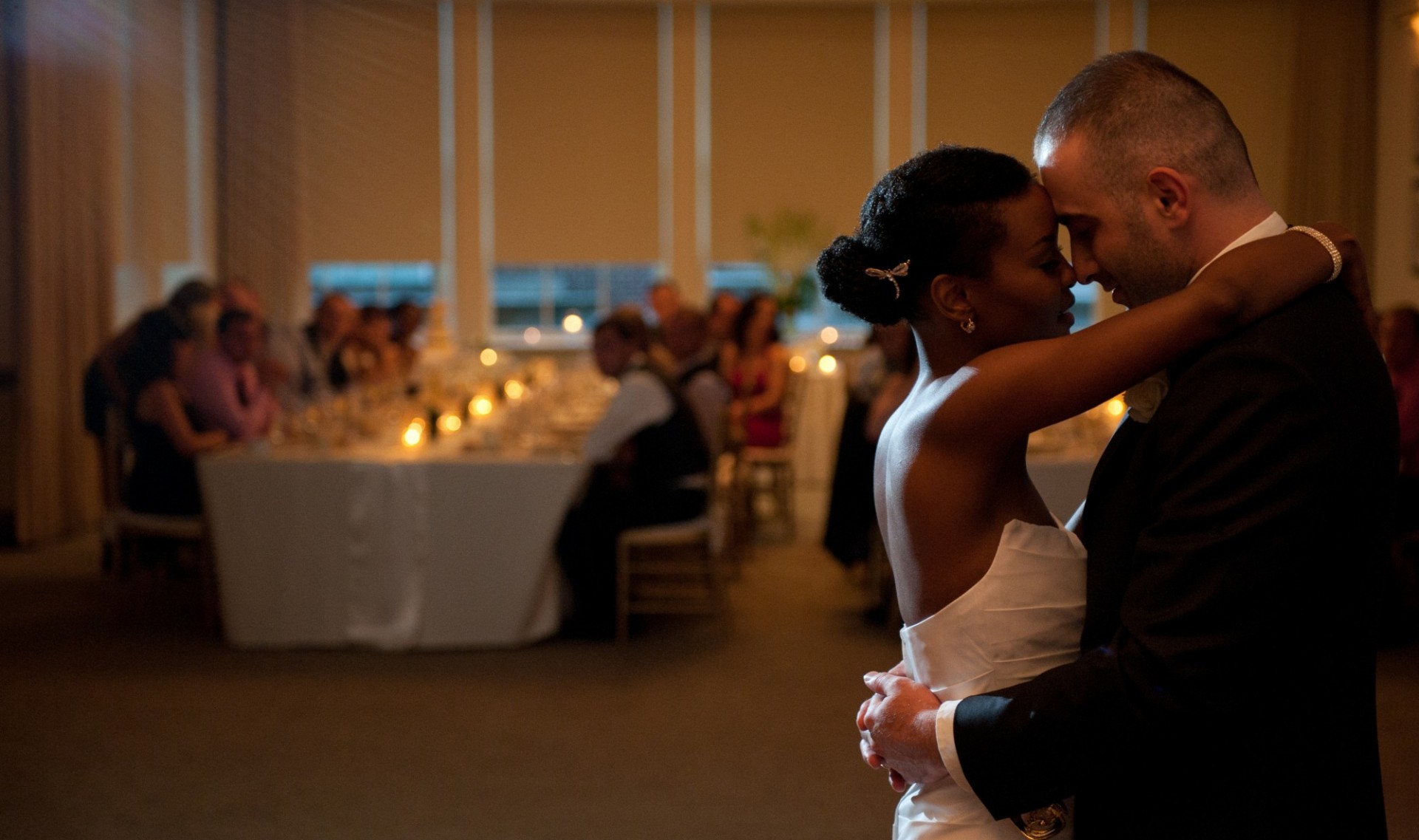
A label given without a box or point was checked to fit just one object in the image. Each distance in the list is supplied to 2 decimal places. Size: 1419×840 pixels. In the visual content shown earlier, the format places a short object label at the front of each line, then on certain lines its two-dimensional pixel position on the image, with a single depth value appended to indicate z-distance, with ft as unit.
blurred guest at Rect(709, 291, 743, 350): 28.53
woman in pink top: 25.81
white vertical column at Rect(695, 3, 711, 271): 39.52
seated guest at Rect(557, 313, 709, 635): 17.29
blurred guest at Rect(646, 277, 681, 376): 30.04
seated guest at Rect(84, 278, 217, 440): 20.38
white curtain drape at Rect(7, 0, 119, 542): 23.86
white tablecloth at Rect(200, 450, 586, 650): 16.53
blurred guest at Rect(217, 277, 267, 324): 24.64
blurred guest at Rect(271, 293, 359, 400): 26.43
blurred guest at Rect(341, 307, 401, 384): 26.55
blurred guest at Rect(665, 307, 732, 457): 20.34
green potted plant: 37.58
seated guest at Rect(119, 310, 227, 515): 18.42
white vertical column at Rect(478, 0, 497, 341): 39.06
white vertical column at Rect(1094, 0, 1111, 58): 32.86
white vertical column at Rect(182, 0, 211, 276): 33.09
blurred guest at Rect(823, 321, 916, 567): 18.94
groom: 3.70
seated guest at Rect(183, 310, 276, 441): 19.61
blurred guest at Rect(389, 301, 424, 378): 29.81
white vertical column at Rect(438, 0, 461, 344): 39.11
